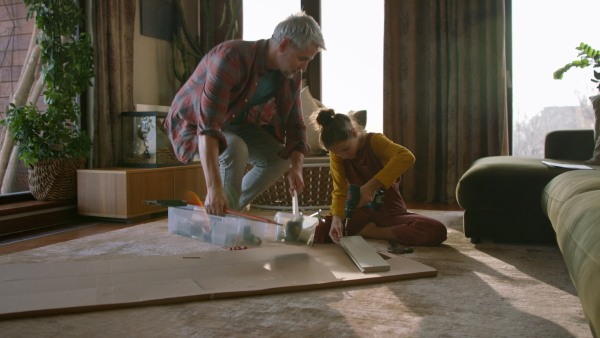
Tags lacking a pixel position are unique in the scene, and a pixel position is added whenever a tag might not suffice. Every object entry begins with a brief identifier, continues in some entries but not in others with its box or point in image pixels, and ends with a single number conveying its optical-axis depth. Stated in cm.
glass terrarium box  312
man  170
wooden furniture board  155
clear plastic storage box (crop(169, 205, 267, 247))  178
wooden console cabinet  281
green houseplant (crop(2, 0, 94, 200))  275
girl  197
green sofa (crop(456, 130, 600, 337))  152
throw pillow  338
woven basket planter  284
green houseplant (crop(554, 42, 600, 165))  231
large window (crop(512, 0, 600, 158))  359
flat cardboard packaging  128
